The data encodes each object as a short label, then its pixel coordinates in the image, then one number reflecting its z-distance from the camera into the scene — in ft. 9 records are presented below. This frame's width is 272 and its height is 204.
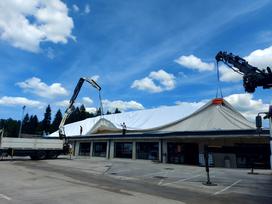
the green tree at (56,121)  278.47
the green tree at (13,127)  276.91
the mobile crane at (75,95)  97.25
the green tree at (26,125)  288.57
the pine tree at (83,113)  289.00
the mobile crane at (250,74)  48.74
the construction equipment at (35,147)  74.04
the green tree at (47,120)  283.20
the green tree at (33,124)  284.63
